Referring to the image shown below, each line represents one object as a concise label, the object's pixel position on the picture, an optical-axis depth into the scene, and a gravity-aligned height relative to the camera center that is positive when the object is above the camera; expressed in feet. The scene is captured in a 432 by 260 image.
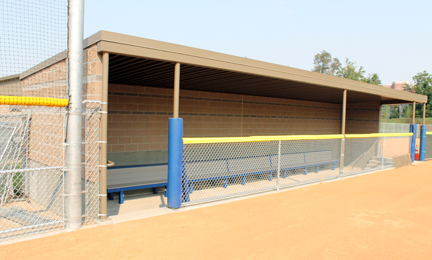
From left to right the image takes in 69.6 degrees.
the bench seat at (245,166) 25.41 -4.25
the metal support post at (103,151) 14.70 -1.59
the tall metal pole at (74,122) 13.71 -0.23
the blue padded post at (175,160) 16.90 -2.20
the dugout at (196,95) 15.53 +2.71
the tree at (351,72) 160.63 +27.99
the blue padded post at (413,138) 39.04 -1.44
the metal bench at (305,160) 32.60 -4.17
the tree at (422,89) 141.60 +18.37
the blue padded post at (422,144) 40.45 -2.28
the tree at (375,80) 161.38 +24.02
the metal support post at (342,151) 28.15 -2.41
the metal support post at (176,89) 16.97 +1.69
